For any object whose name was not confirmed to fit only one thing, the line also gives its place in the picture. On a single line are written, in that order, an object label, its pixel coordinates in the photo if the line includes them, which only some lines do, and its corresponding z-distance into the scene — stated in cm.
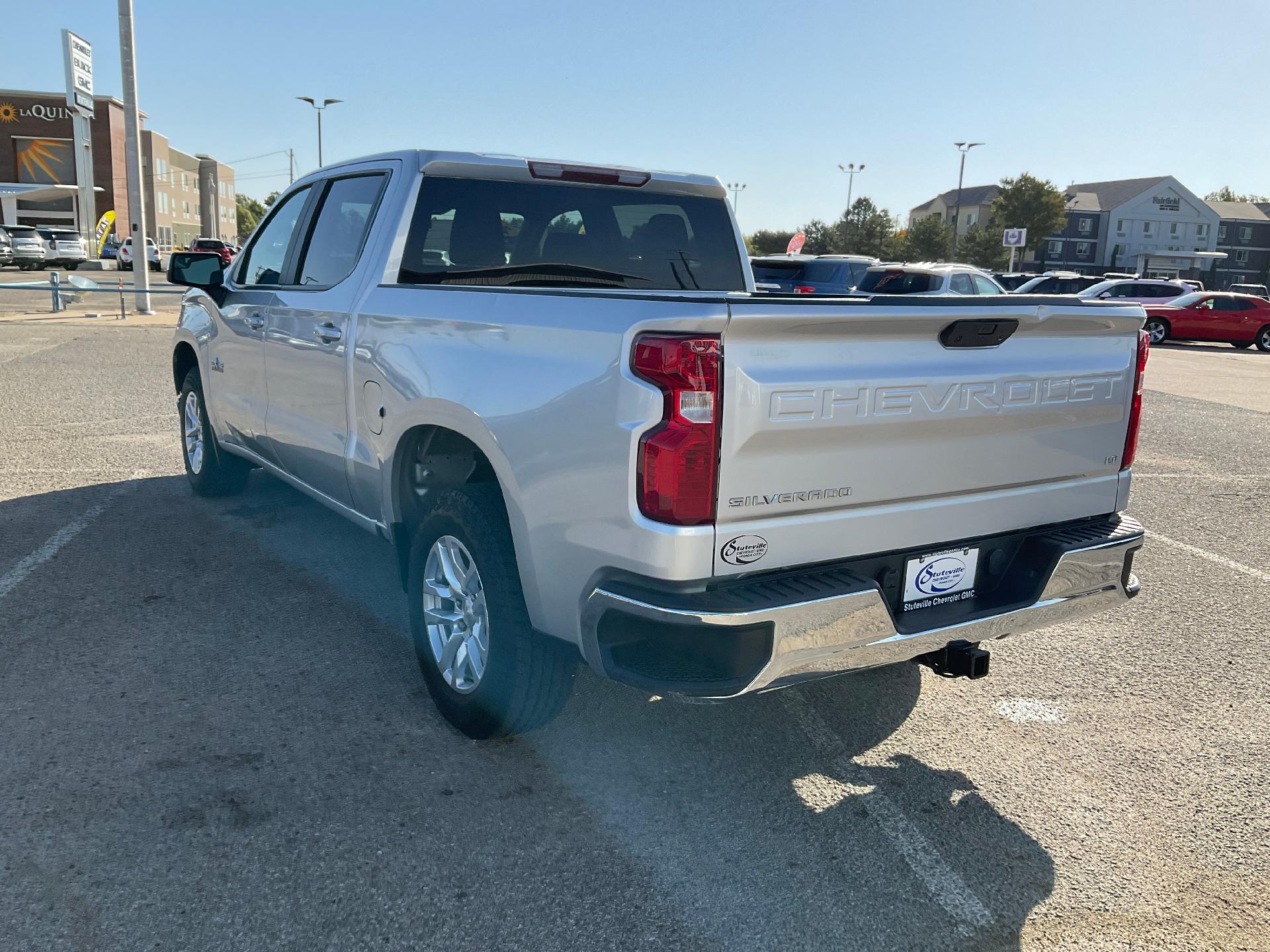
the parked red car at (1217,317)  2747
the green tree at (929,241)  7800
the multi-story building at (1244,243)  9531
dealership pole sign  3153
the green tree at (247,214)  13925
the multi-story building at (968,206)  10100
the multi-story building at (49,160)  6994
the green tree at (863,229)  8081
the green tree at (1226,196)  14325
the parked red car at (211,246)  4562
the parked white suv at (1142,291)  2773
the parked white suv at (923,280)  1703
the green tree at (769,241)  9300
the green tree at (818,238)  8862
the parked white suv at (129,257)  2914
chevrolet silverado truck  257
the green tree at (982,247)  7681
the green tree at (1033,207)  7456
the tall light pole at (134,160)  2081
